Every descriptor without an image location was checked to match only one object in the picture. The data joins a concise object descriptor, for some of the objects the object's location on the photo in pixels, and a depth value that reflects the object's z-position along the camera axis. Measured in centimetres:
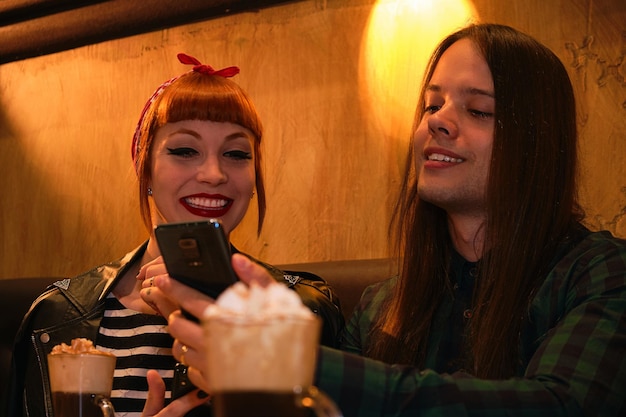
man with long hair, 175
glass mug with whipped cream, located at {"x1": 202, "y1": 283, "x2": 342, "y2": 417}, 94
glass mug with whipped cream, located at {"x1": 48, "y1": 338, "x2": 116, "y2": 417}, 167
